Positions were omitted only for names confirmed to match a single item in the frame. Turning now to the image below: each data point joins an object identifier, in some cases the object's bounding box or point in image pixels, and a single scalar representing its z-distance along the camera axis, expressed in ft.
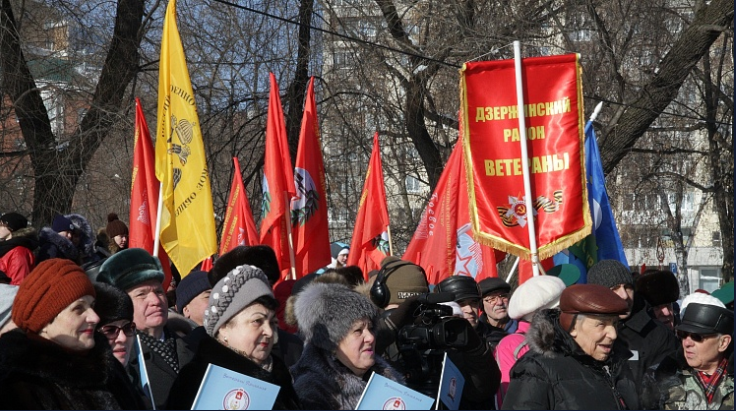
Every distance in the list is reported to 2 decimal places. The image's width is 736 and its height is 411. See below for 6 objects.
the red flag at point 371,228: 33.27
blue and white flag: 28.09
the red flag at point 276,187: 29.17
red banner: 23.85
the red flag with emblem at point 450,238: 29.37
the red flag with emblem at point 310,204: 29.73
